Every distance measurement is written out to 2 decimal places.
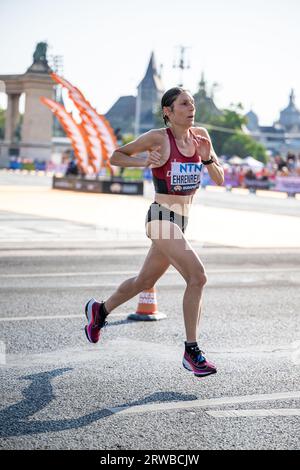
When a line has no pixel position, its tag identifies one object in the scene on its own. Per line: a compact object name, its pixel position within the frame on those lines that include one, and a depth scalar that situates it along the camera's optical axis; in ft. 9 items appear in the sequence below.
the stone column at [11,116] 276.82
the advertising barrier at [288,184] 138.35
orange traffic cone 27.66
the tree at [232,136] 479.41
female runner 19.99
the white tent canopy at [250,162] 233.49
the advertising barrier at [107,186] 120.98
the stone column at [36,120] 241.76
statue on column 253.49
